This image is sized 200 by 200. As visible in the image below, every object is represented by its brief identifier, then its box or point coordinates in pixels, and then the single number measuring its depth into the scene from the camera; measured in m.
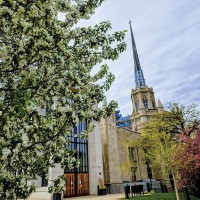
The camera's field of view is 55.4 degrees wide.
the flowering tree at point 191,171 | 15.05
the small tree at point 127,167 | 24.56
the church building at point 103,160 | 26.69
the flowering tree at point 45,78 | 4.09
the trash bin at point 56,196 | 19.03
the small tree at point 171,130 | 13.71
